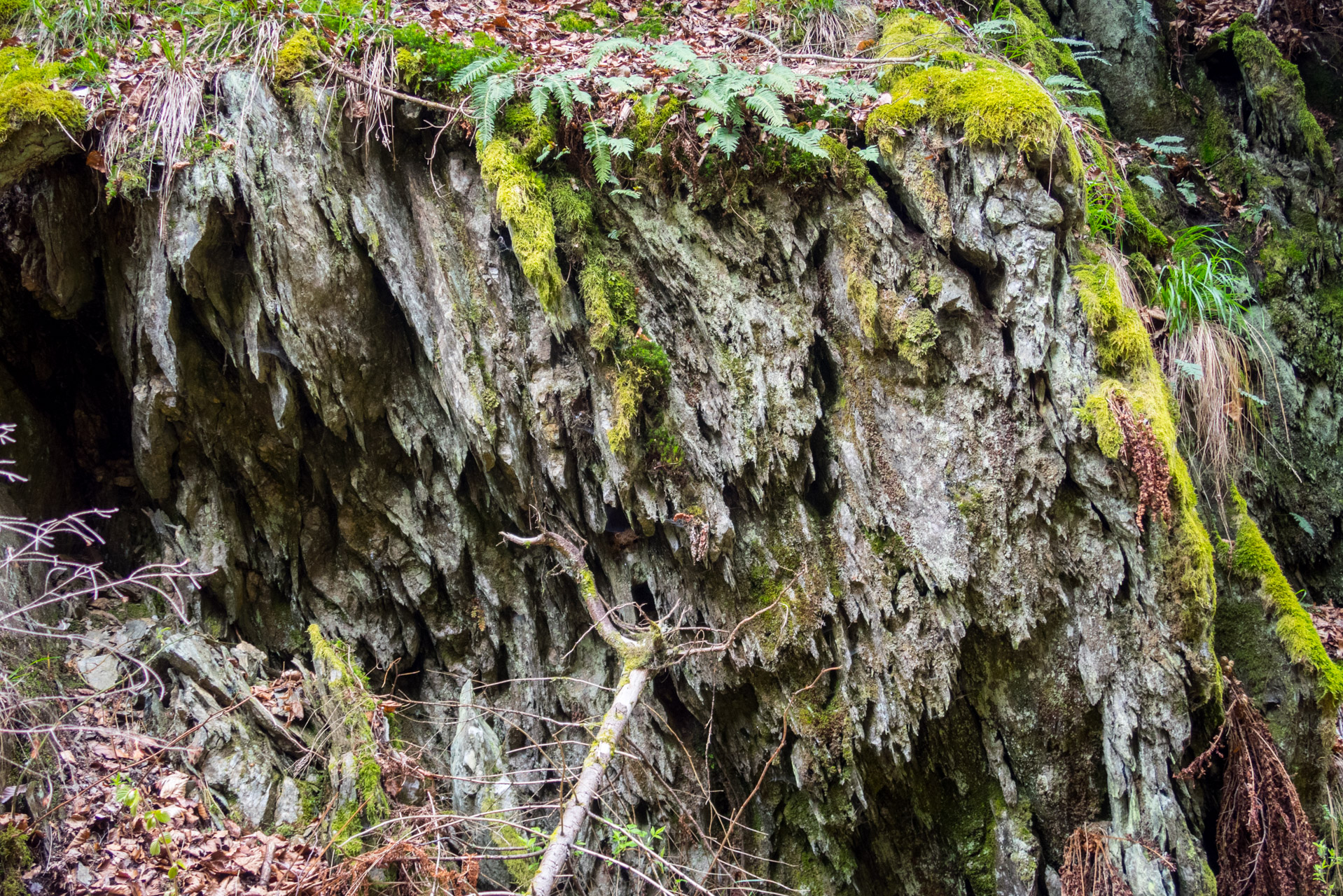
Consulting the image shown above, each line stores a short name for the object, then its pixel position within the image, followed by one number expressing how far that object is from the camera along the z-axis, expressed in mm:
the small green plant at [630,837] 3371
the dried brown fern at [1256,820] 3736
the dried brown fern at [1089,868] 3863
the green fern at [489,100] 4176
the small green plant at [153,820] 3180
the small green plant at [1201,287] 4867
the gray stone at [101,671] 4281
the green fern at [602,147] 4184
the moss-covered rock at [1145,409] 3812
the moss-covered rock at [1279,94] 6105
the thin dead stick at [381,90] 4348
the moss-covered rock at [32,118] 4031
